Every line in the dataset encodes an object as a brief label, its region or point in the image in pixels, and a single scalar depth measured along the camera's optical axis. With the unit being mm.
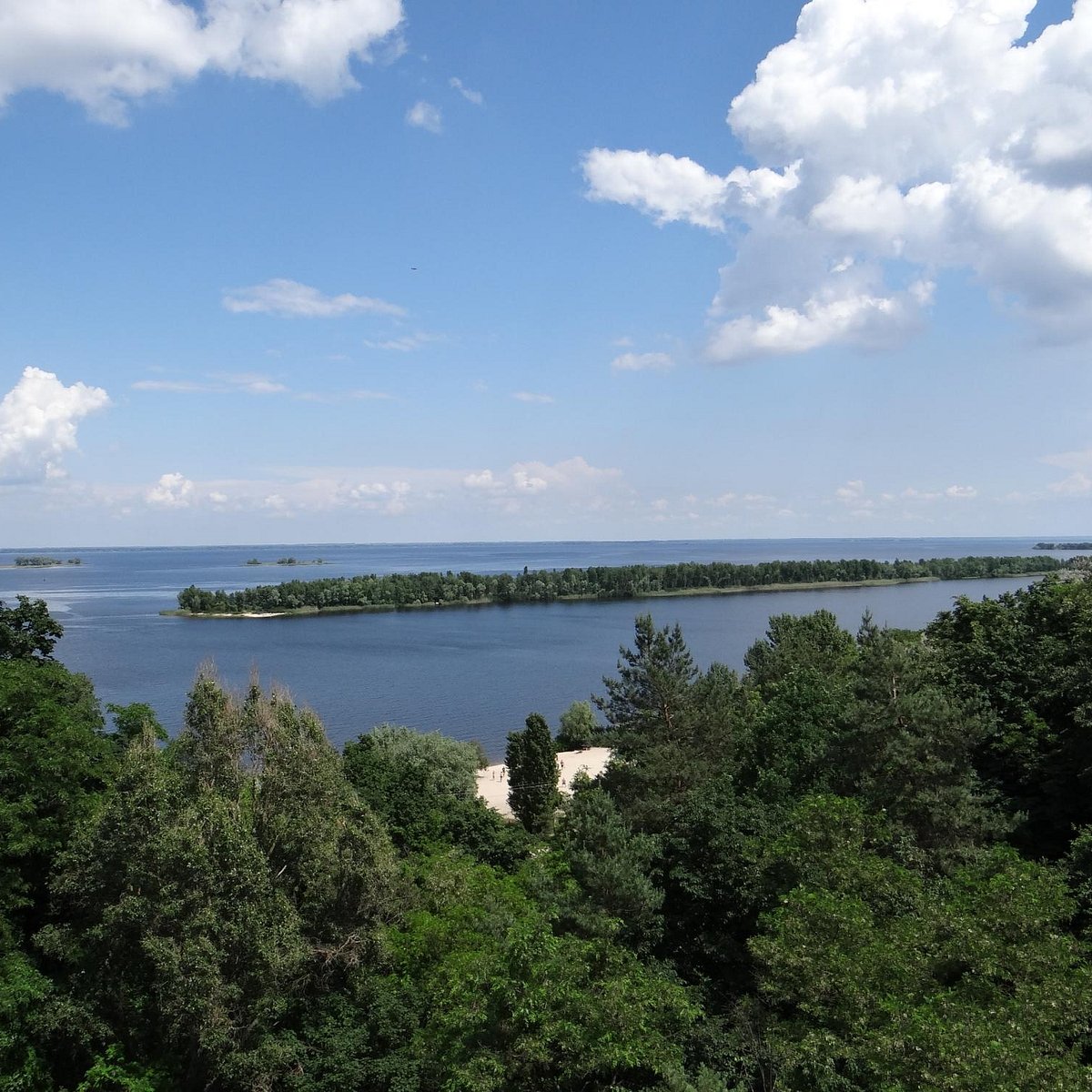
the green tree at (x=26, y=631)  23969
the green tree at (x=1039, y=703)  18734
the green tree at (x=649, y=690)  24609
